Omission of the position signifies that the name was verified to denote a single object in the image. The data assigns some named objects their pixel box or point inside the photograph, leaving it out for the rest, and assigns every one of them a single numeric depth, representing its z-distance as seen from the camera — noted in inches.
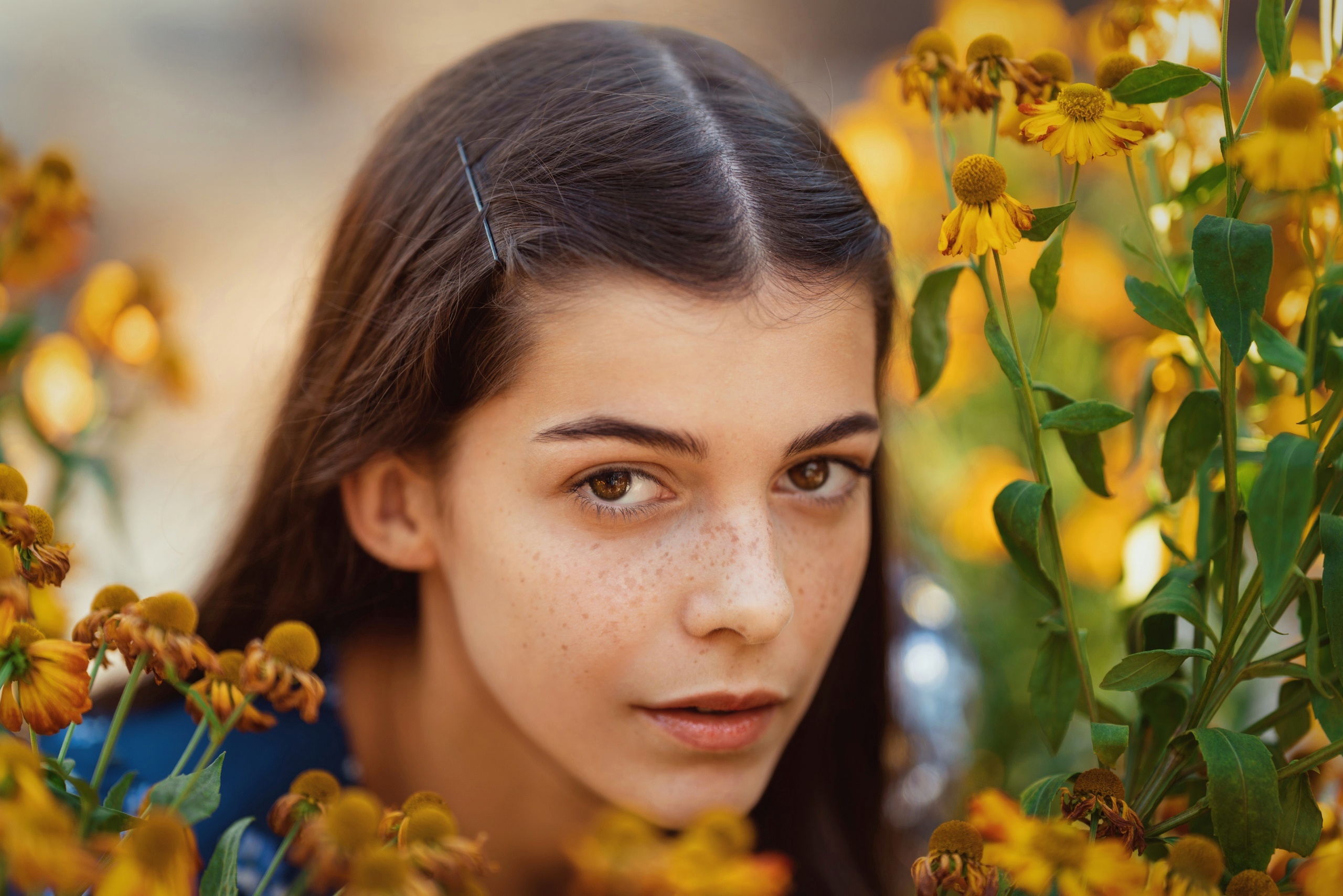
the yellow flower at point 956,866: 23.6
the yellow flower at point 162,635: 23.3
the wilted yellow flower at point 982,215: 24.2
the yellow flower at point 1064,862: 22.8
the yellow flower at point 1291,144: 22.9
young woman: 26.9
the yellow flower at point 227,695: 24.1
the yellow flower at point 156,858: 21.8
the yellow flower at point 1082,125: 24.3
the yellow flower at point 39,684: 22.9
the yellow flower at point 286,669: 23.6
